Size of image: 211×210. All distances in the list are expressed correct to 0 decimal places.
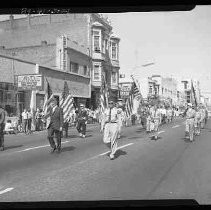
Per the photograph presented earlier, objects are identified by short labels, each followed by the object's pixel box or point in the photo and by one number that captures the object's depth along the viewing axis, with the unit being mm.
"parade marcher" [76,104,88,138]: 15062
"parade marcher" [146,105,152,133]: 15984
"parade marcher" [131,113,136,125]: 21328
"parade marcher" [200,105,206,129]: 17509
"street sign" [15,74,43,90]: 17516
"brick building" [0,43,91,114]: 15195
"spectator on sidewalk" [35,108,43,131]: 18498
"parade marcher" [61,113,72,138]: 13731
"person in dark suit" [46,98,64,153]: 10328
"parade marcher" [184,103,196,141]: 13105
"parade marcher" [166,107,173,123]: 25875
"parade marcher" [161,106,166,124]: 21811
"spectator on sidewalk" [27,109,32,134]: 18547
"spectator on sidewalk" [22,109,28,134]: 18628
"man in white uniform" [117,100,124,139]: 9501
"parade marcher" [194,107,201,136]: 15172
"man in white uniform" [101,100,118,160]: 9380
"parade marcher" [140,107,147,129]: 19133
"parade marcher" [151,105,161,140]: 14830
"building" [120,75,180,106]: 45878
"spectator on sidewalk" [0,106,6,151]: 11539
